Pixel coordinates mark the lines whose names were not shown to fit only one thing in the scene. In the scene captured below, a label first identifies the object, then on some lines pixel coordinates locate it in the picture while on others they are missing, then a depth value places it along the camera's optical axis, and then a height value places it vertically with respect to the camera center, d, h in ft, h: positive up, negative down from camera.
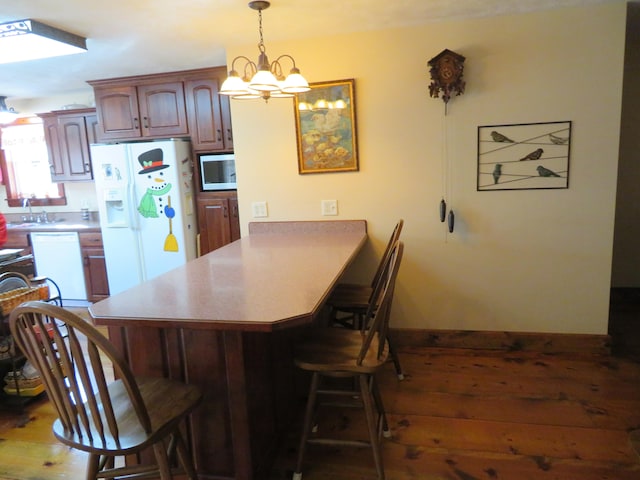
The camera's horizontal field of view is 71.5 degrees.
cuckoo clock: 8.92 +1.95
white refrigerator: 12.61 -0.65
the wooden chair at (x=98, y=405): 4.16 -2.30
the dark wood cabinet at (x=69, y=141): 14.44 +1.48
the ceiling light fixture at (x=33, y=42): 7.79 +2.75
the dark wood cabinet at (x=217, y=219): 12.94 -1.14
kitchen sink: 15.10 -1.25
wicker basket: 7.90 -1.95
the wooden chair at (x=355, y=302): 8.22 -2.37
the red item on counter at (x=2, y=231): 9.60 -0.89
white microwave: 12.85 +0.25
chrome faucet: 16.55 -0.58
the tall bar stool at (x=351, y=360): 5.61 -2.37
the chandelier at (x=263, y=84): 6.59 +1.44
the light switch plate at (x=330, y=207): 10.30 -0.72
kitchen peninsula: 4.92 -1.97
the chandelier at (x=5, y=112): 14.61 +2.52
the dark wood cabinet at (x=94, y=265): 14.19 -2.53
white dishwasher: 14.38 -2.37
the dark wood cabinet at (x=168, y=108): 12.46 +2.14
